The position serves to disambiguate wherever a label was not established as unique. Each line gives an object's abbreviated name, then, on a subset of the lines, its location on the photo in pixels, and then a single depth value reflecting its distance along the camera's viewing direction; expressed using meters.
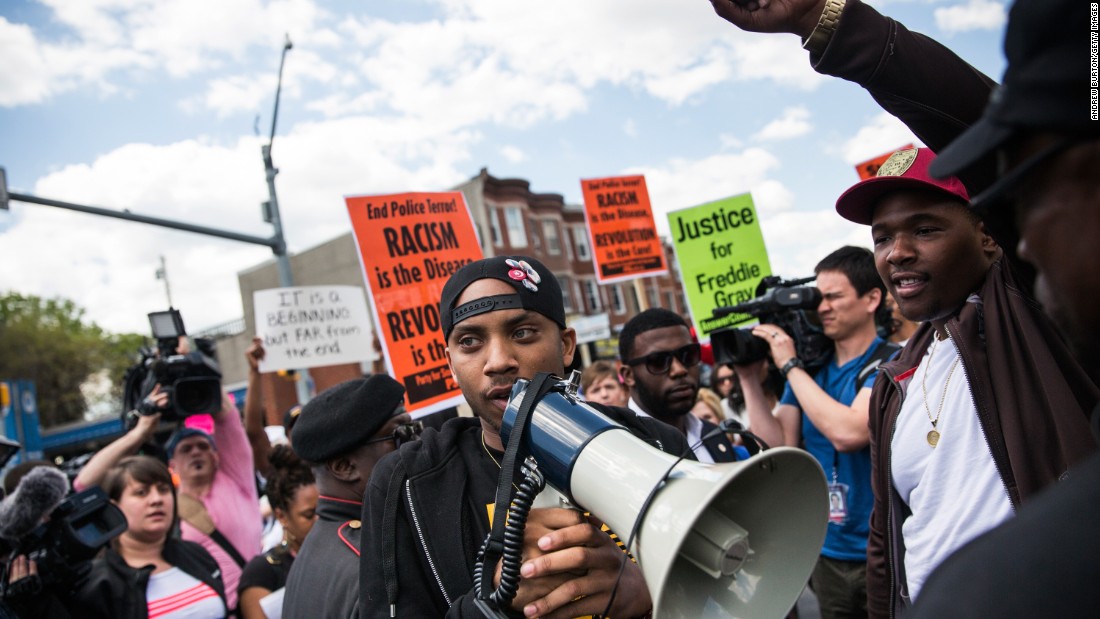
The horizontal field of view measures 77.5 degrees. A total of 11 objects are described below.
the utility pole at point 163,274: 40.25
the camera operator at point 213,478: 4.14
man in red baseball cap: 1.66
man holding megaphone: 1.33
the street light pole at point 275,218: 10.64
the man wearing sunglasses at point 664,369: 3.72
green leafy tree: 36.34
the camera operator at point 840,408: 3.13
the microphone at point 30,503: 2.84
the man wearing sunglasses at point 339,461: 2.24
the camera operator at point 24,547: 2.77
